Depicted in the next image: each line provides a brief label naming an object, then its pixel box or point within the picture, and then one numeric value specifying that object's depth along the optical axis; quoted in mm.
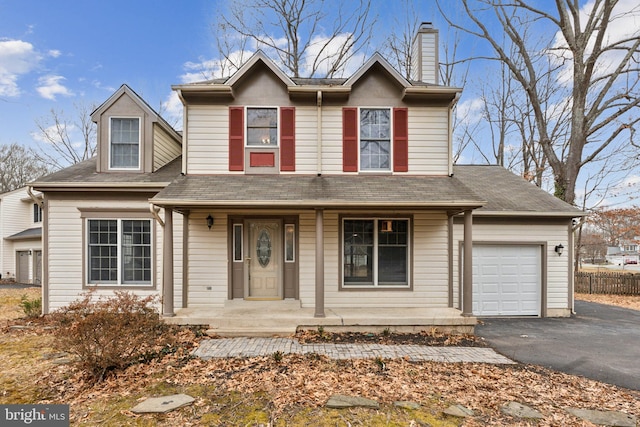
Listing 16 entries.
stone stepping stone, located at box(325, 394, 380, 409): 3943
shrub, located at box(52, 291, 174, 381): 4582
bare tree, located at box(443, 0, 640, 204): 13773
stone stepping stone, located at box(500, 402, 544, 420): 3832
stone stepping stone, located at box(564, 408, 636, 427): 3717
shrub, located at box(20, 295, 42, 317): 8430
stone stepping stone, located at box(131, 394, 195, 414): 3865
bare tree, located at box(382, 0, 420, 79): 17297
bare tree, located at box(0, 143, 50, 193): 28141
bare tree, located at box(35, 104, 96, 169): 22266
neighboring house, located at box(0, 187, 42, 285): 19766
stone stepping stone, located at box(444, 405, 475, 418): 3799
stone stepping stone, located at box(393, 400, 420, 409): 3939
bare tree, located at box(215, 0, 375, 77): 16078
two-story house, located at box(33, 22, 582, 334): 8234
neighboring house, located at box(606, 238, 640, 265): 35438
